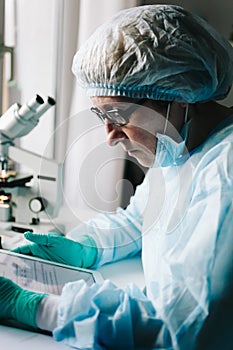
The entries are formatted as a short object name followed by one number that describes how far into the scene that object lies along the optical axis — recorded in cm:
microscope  148
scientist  81
